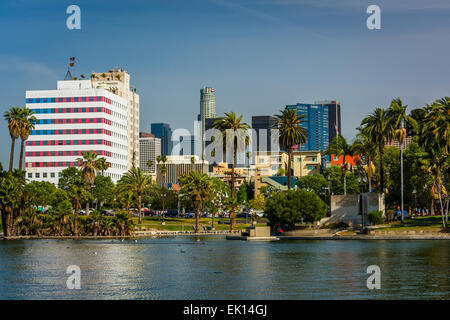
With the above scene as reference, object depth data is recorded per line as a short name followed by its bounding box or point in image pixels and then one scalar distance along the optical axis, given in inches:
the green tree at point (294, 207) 4495.6
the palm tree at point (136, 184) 6136.8
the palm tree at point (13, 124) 5034.5
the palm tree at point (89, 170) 6097.4
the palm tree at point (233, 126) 5492.1
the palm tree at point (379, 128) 4758.9
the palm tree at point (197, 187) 5546.3
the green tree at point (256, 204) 7652.6
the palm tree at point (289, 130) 5078.7
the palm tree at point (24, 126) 5073.8
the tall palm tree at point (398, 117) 4709.6
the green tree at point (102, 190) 7273.6
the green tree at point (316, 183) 7578.7
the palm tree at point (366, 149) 5118.1
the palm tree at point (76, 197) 4628.4
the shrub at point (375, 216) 4471.0
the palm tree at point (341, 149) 5576.8
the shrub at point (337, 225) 4633.9
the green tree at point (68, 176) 7519.7
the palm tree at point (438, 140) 4133.9
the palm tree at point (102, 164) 7518.7
